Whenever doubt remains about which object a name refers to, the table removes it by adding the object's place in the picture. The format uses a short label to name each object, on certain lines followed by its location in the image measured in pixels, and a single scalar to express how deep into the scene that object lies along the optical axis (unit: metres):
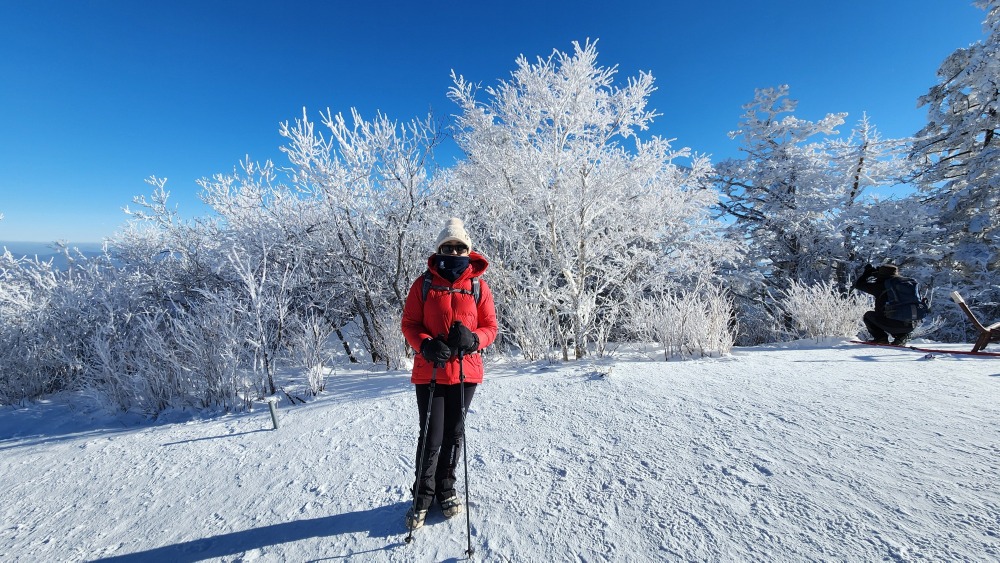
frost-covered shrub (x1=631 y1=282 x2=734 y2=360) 4.63
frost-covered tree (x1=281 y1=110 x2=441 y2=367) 5.74
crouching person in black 4.76
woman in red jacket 1.85
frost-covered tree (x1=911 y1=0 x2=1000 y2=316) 8.02
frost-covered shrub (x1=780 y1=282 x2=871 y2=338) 5.51
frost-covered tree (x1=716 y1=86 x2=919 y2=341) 10.67
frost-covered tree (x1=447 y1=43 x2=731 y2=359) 5.37
